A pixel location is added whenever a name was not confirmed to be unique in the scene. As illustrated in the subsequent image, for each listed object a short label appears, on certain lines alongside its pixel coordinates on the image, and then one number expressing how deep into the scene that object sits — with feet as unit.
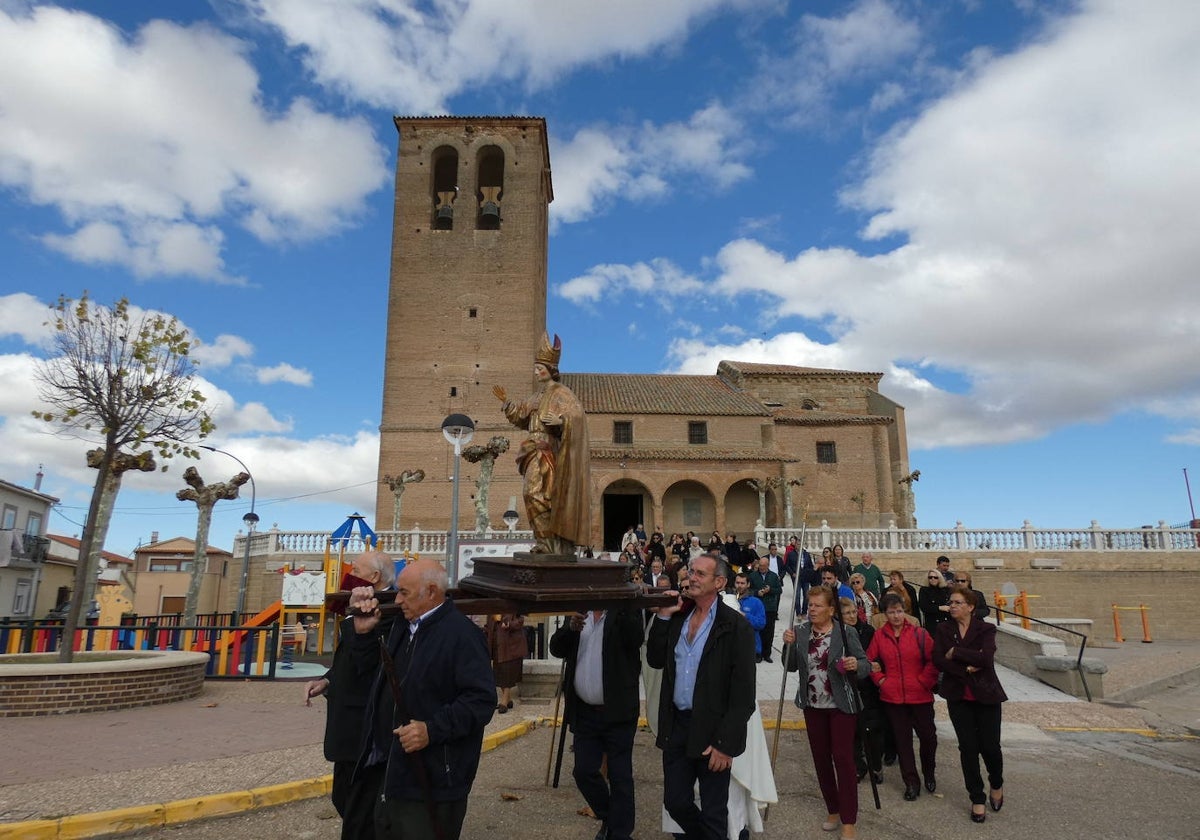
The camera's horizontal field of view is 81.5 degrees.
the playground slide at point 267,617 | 48.72
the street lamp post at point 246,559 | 63.09
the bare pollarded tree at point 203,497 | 61.21
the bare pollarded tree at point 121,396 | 36.24
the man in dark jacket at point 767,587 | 40.52
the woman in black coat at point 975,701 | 17.03
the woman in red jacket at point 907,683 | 18.39
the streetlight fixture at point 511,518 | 78.41
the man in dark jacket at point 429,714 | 9.77
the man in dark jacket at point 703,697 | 12.34
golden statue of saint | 17.19
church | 99.19
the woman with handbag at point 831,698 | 15.38
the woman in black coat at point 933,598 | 29.63
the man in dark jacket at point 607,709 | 14.56
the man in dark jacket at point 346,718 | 11.64
